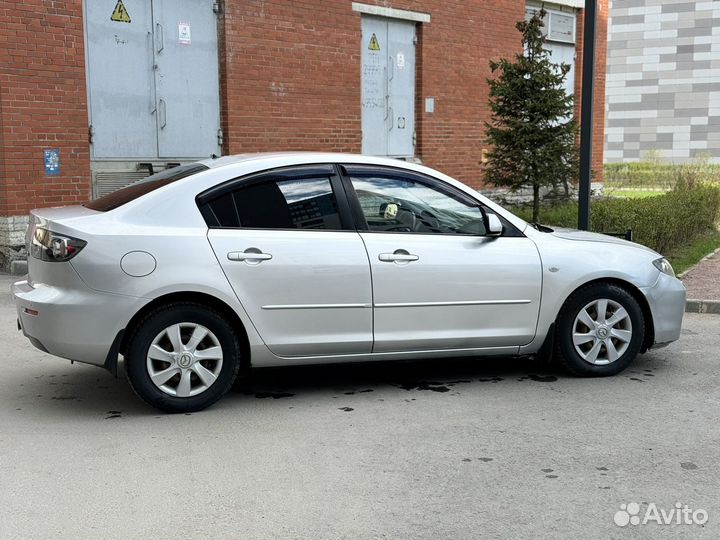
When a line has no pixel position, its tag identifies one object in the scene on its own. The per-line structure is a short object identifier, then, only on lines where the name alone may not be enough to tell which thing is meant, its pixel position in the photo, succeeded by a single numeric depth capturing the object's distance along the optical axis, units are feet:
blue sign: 37.24
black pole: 32.35
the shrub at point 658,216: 40.91
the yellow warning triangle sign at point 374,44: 50.62
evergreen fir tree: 43.73
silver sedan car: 17.37
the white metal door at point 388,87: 50.88
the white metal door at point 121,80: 38.73
